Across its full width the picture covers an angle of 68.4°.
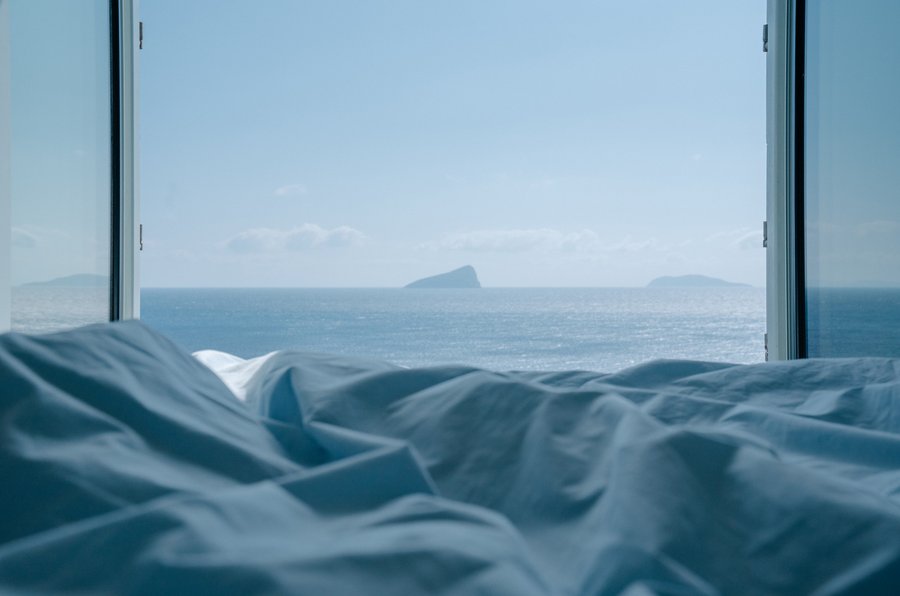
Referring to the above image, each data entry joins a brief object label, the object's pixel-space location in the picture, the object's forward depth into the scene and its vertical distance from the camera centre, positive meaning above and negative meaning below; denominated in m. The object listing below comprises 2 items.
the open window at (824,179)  2.54 +0.44
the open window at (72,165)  2.28 +0.49
